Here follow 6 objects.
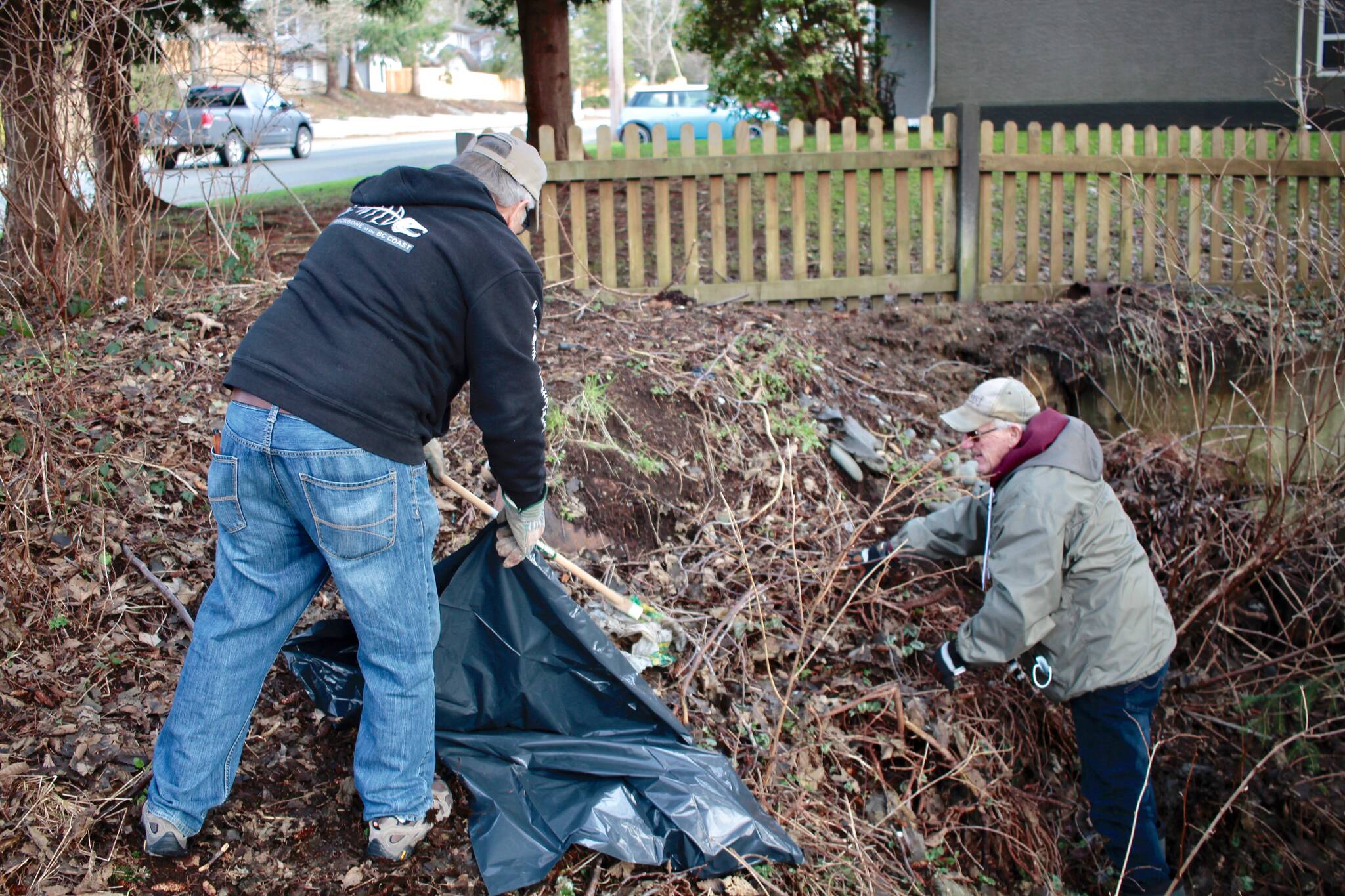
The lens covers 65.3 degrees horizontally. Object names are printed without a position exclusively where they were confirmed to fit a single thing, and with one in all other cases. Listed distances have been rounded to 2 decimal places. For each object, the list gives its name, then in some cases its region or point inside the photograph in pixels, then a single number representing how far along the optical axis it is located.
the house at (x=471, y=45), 60.84
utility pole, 28.31
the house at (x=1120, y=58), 14.37
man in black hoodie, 2.48
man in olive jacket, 3.51
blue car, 22.55
